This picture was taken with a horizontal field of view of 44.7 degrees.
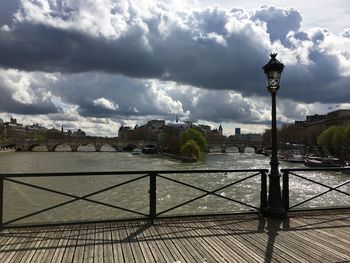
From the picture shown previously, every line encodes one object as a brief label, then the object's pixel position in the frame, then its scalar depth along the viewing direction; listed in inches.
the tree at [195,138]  4749.0
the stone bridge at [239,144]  7008.9
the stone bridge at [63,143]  6526.6
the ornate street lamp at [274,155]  430.0
